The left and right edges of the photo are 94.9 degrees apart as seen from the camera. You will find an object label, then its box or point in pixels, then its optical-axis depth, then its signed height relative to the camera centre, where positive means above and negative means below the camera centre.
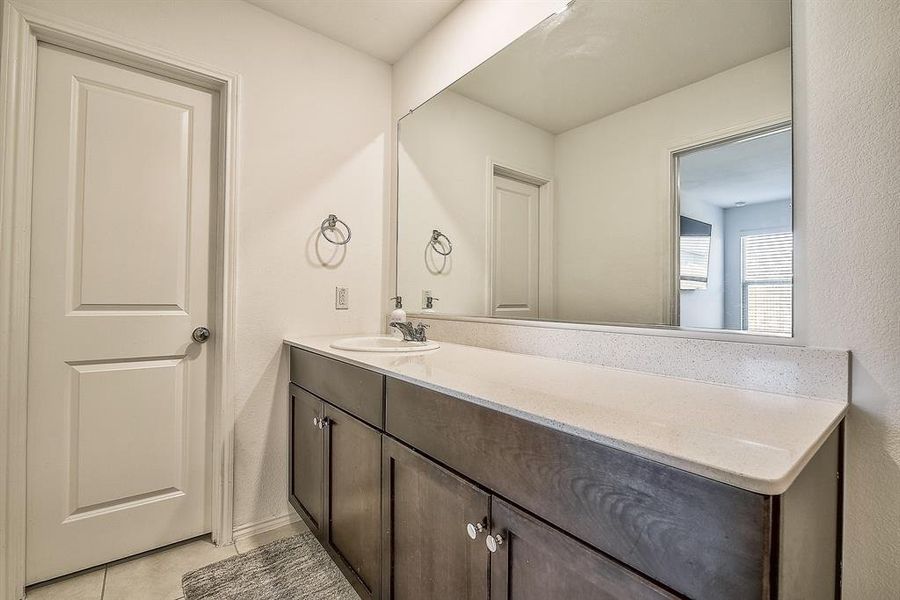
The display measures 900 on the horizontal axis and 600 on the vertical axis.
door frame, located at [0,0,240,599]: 1.39 +0.26
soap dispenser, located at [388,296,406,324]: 1.93 -0.06
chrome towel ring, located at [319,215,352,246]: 2.03 +0.38
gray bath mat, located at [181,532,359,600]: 1.47 -1.05
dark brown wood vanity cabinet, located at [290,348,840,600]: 0.55 -0.38
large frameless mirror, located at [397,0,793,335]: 1.00 +0.42
